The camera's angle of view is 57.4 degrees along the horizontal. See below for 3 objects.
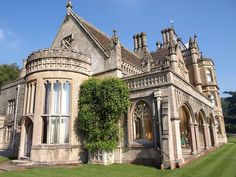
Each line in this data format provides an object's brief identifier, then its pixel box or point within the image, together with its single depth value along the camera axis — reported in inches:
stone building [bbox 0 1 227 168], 587.2
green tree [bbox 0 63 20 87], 1792.4
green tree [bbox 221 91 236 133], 2594.2
